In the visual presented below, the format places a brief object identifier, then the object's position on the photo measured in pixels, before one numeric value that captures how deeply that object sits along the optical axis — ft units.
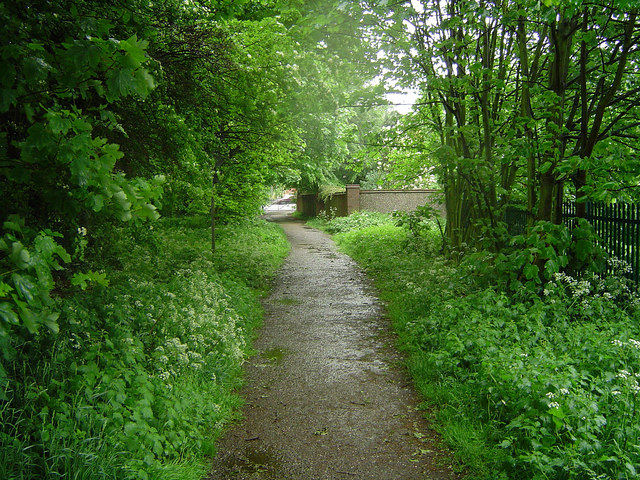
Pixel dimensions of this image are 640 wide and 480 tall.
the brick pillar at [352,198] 83.15
